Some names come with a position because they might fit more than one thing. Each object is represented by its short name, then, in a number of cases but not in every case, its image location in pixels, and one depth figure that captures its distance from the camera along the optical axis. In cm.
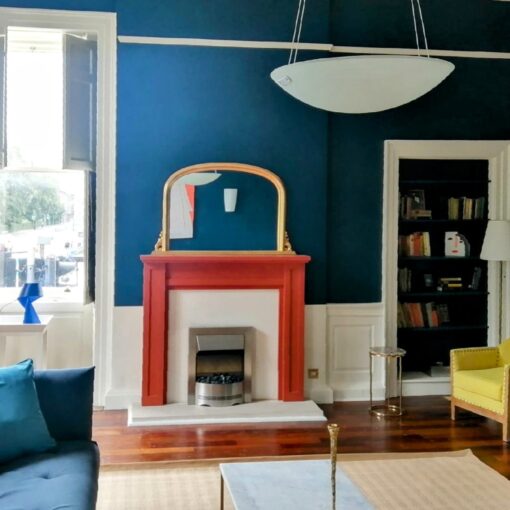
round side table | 538
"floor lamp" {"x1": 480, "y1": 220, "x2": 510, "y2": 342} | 564
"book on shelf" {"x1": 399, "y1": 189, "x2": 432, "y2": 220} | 613
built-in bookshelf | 614
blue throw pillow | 300
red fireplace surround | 536
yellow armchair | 474
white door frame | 583
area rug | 359
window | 559
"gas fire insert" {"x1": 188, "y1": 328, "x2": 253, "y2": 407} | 536
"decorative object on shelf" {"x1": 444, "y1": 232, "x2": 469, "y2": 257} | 619
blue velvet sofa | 263
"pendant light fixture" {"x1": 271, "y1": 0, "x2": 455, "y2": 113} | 281
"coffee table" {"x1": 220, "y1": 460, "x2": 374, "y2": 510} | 278
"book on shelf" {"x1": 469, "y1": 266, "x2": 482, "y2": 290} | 624
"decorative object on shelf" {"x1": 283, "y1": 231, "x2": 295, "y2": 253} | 557
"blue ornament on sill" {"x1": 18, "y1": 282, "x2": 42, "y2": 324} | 523
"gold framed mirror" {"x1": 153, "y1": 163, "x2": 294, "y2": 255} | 543
